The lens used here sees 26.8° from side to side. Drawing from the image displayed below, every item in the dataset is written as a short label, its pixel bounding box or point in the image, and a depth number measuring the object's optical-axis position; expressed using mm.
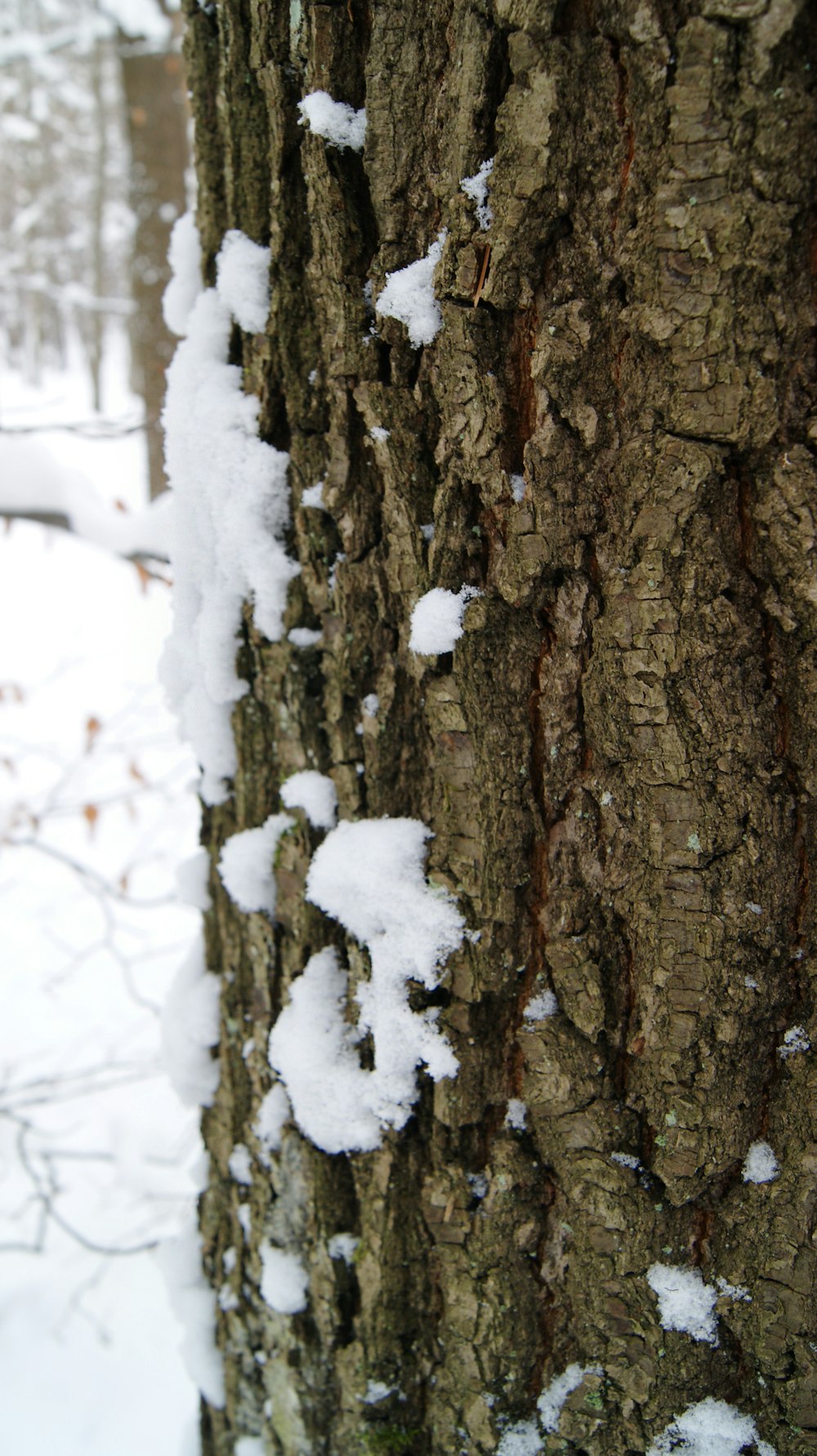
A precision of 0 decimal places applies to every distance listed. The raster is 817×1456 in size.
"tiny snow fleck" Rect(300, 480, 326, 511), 557
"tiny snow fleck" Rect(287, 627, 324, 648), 567
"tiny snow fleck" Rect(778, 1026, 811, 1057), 514
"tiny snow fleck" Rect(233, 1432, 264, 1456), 621
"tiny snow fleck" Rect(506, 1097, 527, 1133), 546
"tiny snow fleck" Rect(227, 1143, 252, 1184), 614
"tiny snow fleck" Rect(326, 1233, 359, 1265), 576
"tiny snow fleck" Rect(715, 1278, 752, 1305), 523
